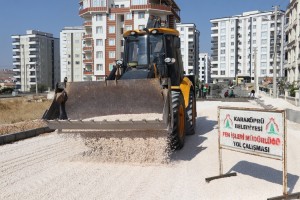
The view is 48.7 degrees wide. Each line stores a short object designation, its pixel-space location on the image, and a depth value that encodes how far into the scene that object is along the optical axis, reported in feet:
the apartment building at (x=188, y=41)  338.75
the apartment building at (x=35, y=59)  360.69
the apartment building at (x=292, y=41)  141.38
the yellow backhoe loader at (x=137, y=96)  22.02
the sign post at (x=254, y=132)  17.16
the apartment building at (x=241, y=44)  318.45
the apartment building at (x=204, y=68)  442.50
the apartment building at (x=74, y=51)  305.12
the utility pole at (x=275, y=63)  96.07
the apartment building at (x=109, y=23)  206.69
